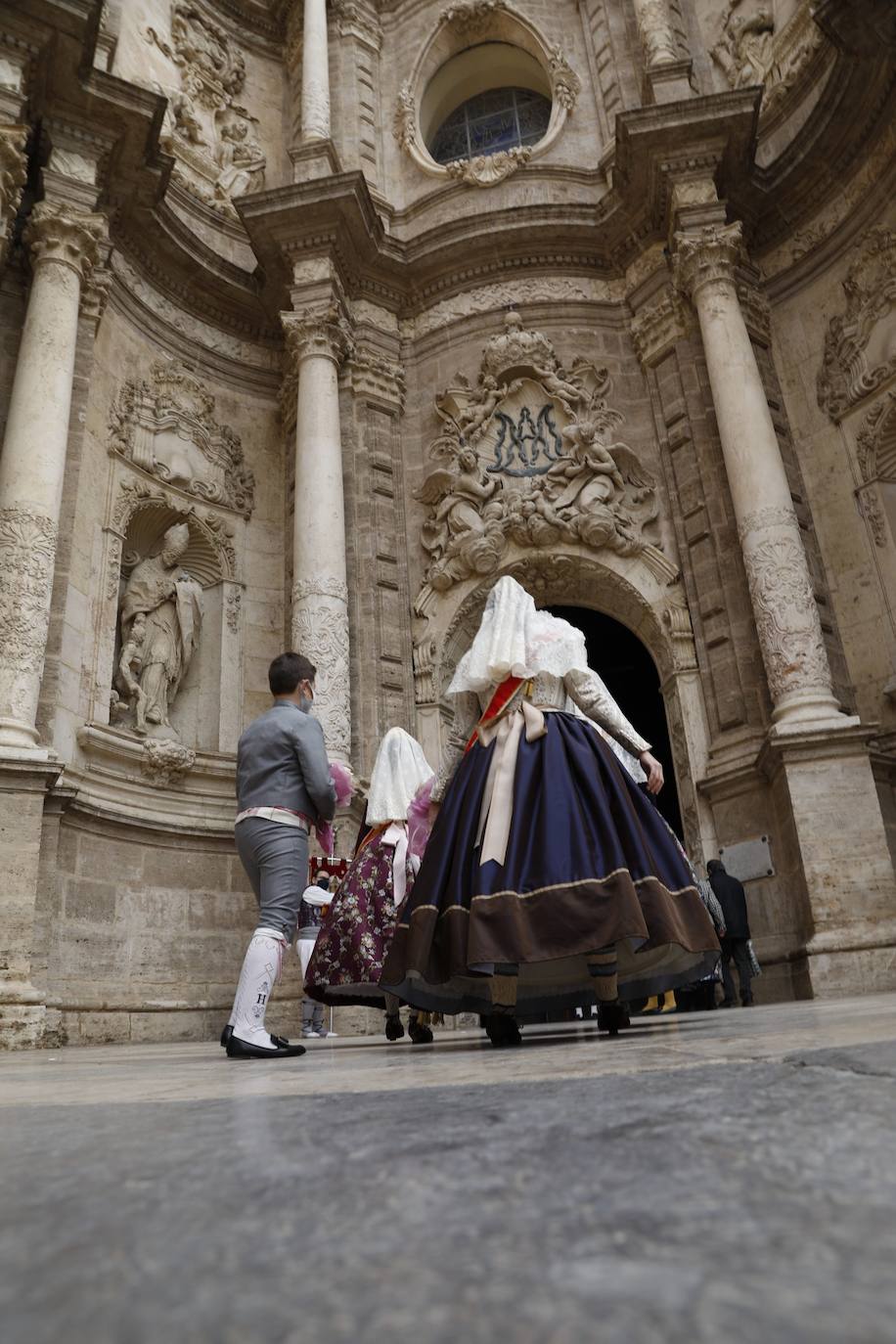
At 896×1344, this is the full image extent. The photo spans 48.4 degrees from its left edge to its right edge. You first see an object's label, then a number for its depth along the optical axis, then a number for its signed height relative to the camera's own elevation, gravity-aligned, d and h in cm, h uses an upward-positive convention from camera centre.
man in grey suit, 349 +76
